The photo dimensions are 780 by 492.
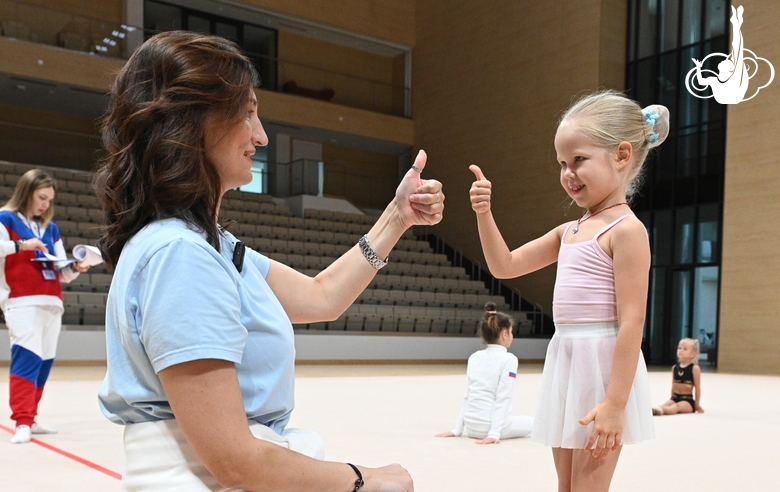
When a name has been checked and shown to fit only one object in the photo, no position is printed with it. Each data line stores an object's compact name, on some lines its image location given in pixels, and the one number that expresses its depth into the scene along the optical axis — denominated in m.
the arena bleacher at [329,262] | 12.42
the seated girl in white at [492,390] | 4.34
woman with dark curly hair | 1.02
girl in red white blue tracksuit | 4.07
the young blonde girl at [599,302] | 1.73
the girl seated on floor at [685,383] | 5.90
